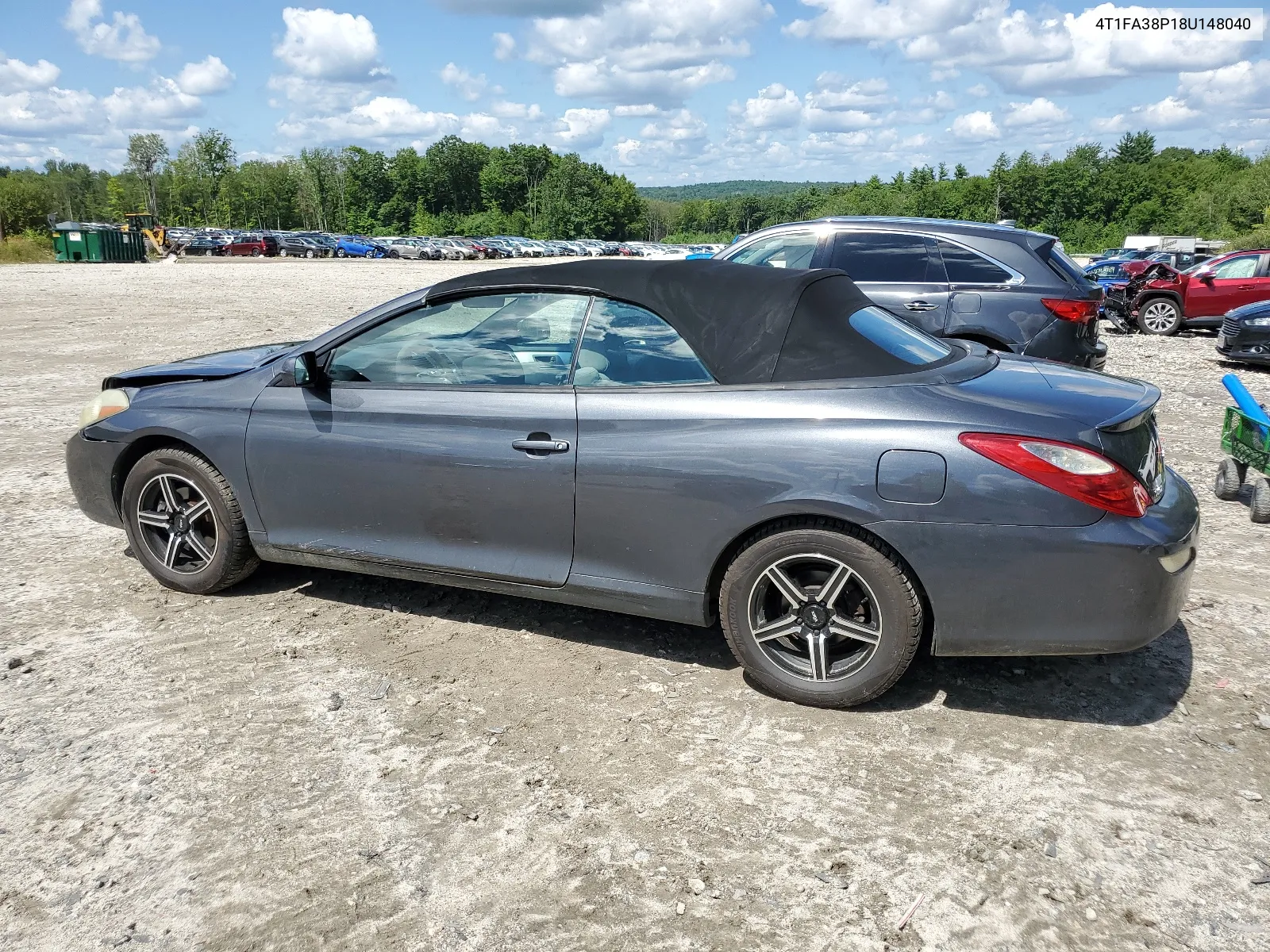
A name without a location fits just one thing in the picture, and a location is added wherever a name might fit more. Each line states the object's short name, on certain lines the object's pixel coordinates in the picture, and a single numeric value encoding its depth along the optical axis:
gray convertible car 3.37
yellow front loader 57.01
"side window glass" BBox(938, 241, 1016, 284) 7.78
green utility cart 6.04
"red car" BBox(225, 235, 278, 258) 62.53
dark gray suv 7.59
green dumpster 47.62
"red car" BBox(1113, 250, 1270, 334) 17.88
